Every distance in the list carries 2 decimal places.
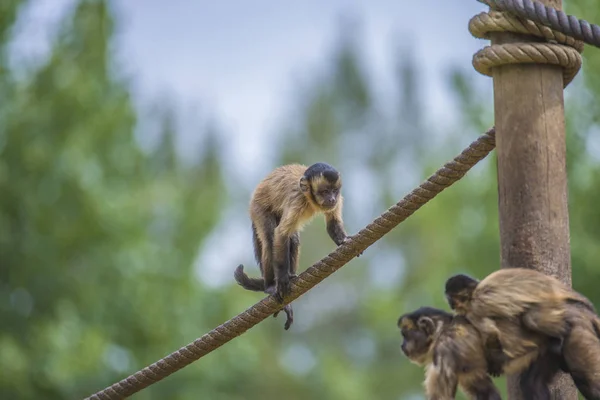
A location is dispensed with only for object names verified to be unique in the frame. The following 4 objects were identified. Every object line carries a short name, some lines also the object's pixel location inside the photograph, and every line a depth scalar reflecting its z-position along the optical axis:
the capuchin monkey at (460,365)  10.37
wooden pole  10.52
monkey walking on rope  16.66
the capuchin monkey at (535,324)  10.04
